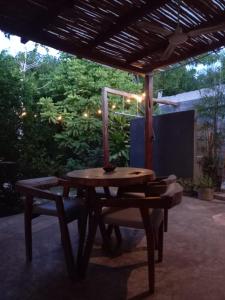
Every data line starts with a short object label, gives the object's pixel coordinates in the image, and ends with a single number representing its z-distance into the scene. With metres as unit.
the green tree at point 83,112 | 5.65
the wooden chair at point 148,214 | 1.60
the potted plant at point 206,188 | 3.86
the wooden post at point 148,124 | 4.11
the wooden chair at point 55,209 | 1.75
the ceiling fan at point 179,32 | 2.34
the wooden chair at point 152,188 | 1.96
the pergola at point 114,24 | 2.38
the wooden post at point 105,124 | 4.58
